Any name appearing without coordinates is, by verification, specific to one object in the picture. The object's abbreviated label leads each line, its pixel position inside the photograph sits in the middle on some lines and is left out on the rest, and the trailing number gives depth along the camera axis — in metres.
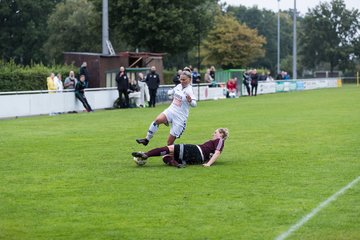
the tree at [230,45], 89.81
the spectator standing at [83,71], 36.25
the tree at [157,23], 60.31
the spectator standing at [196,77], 46.28
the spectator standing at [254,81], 53.88
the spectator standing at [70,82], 36.50
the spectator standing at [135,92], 39.09
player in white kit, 15.07
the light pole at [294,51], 75.03
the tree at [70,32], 85.56
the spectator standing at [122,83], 36.56
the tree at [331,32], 108.59
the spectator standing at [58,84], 35.05
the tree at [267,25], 134.12
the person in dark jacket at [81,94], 34.41
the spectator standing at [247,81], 56.53
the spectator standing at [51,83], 34.72
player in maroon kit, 14.19
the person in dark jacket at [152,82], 37.97
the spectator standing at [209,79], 50.31
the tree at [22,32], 91.06
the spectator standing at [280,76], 73.36
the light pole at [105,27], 42.78
